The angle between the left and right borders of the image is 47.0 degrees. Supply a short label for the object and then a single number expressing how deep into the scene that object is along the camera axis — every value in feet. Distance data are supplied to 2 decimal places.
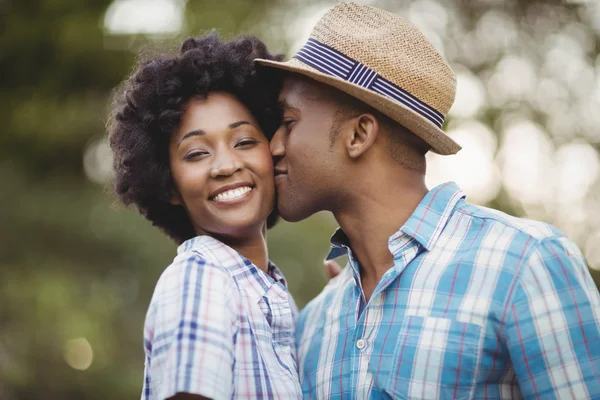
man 6.70
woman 6.64
